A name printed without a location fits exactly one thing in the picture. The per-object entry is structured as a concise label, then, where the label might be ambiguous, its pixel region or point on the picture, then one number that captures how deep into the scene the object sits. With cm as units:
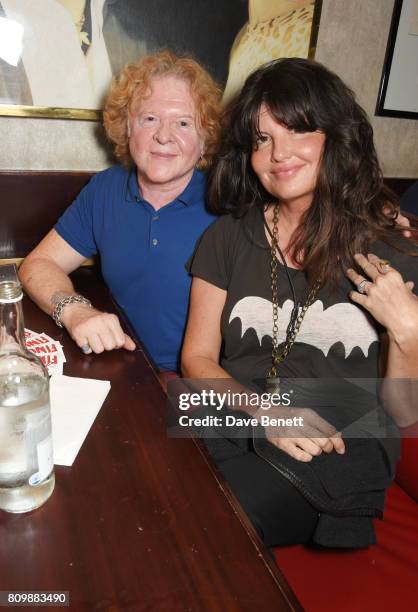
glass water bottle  61
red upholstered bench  93
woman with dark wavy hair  103
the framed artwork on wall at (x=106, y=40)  166
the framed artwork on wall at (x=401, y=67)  213
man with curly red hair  142
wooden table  58
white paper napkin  78
